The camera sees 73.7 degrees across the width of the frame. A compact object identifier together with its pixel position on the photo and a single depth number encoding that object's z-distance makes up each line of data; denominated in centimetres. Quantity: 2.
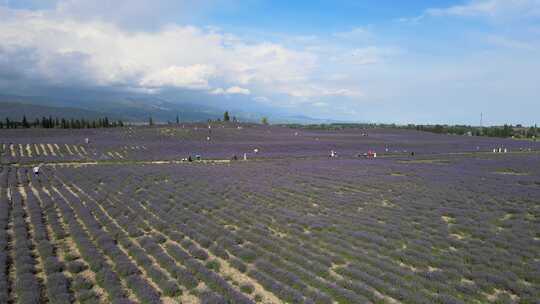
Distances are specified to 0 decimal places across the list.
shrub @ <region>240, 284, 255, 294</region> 1057
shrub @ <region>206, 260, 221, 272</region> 1226
